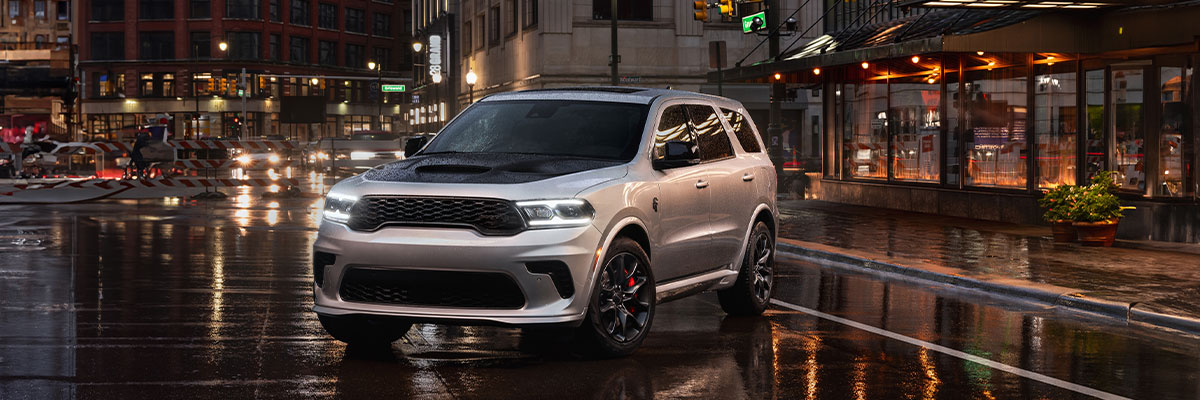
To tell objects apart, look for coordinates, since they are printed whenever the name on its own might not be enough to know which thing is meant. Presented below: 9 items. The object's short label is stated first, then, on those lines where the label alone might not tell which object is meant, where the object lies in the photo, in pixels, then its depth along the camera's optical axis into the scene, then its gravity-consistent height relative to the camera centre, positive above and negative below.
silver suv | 8.25 -0.35
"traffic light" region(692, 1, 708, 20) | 33.70 +3.78
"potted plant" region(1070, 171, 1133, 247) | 17.95 -0.66
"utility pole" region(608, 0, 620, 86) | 38.03 +2.97
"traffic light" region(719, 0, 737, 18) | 31.94 +3.59
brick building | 112.62 +8.57
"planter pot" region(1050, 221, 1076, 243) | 18.52 -0.88
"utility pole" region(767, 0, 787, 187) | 29.67 +1.24
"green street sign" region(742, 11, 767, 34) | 30.78 +3.15
